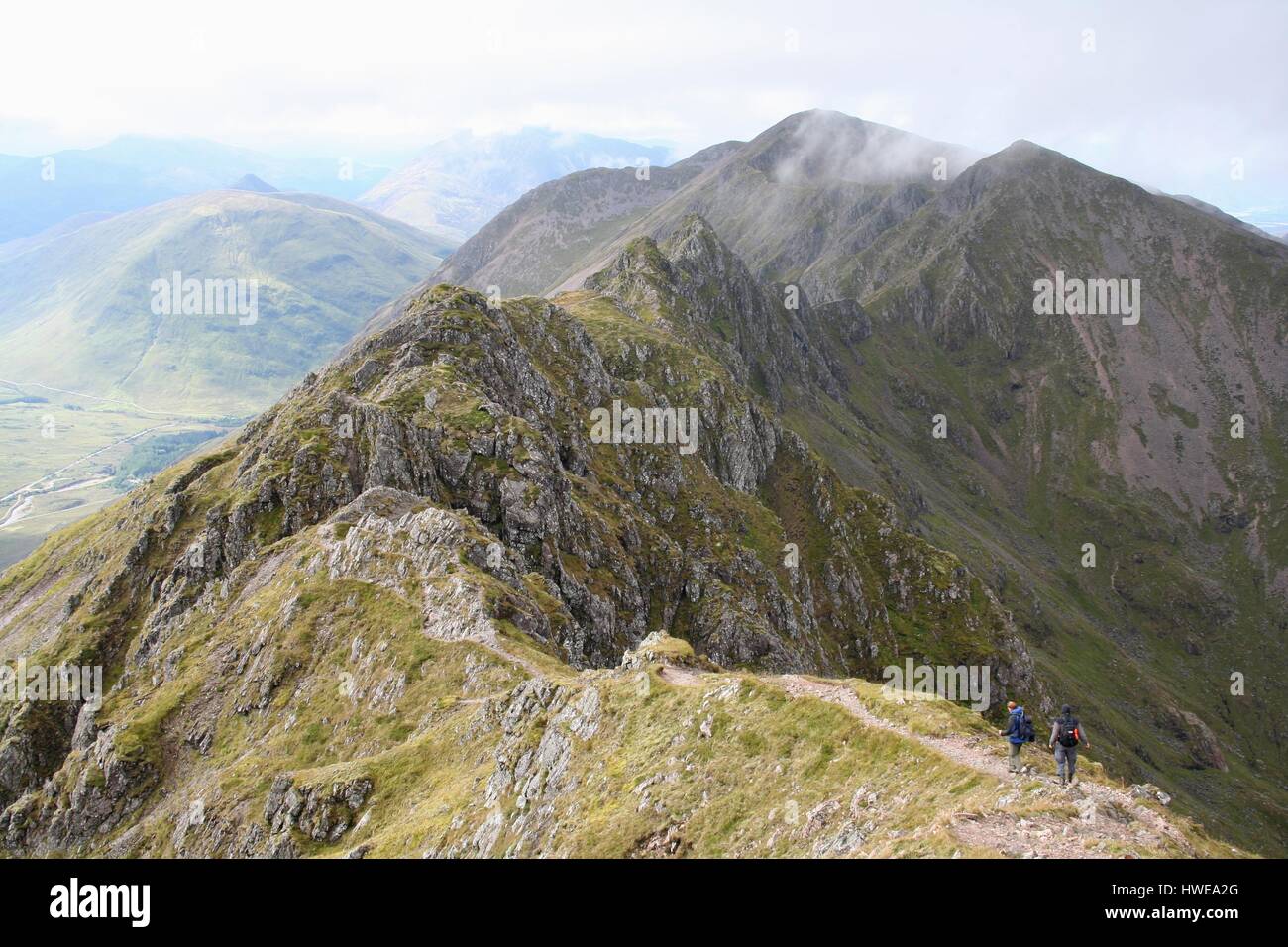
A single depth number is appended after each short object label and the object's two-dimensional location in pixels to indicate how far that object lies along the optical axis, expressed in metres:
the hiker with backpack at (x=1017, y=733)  26.61
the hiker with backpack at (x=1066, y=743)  24.92
